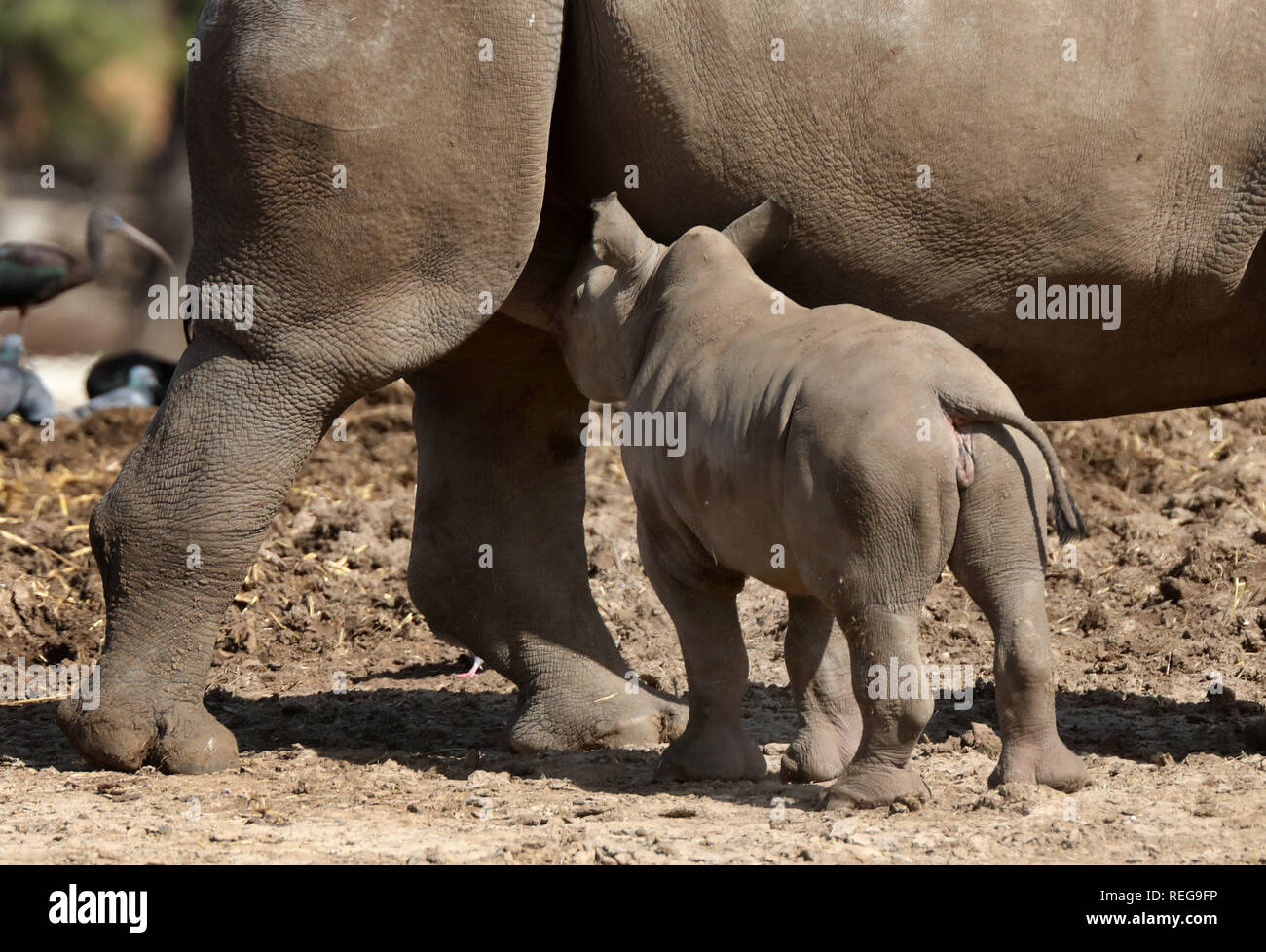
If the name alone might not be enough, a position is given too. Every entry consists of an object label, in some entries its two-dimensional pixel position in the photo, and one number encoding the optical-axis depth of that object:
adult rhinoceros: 9.02
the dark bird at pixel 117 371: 24.58
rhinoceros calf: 7.81
